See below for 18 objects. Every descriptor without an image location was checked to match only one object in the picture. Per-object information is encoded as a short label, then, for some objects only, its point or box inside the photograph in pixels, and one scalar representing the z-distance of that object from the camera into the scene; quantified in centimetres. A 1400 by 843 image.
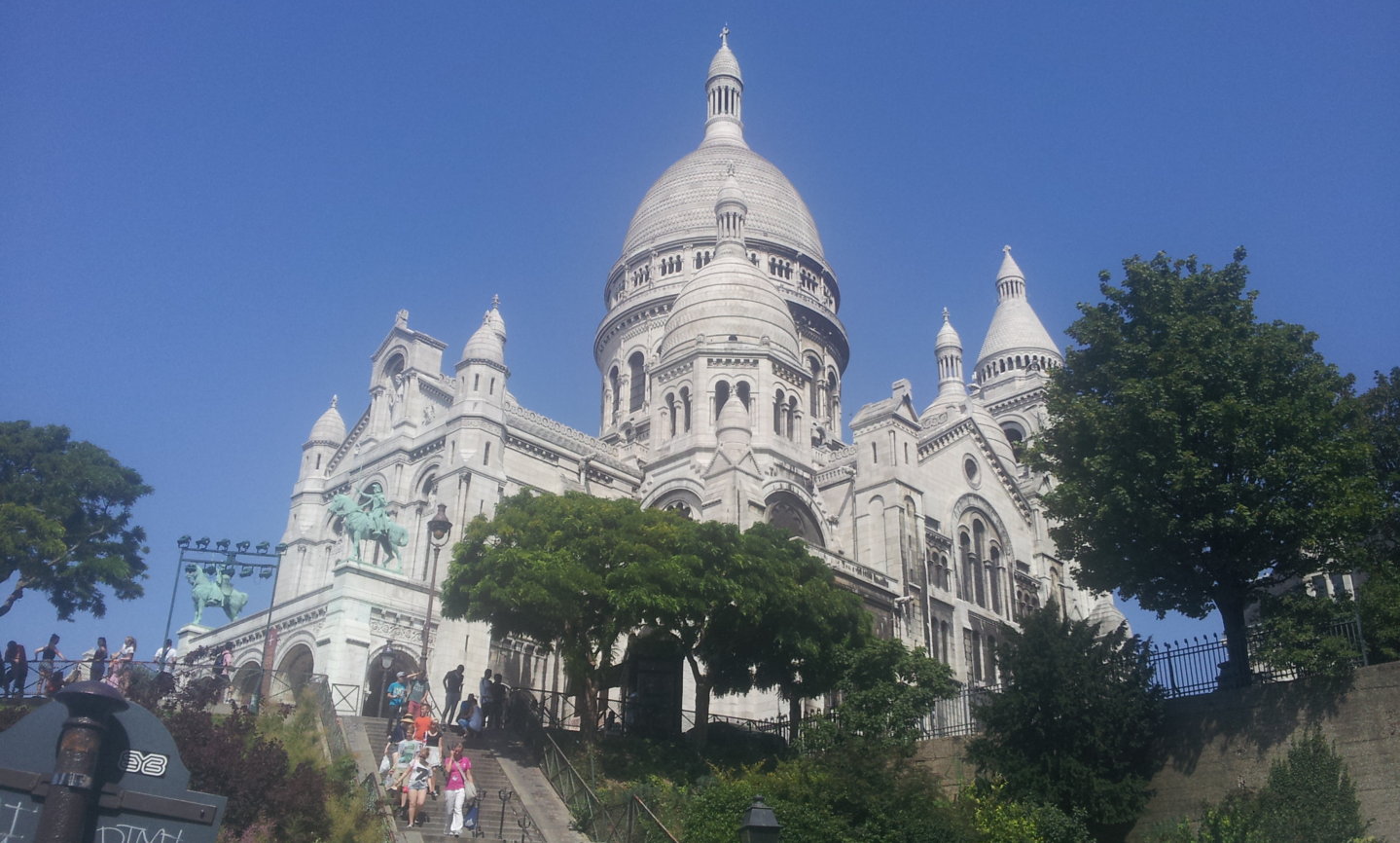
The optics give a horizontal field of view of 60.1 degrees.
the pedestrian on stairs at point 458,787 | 2186
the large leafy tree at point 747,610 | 2950
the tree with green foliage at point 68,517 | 3753
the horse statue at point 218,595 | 4281
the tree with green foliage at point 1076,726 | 2500
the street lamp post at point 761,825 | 1538
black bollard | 677
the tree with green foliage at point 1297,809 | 2192
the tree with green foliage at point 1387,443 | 2900
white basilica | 3875
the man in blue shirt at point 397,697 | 2742
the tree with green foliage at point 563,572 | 2867
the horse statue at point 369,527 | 3788
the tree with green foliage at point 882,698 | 2841
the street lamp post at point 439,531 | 2784
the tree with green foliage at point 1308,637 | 2330
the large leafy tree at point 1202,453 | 2566
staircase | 2308
